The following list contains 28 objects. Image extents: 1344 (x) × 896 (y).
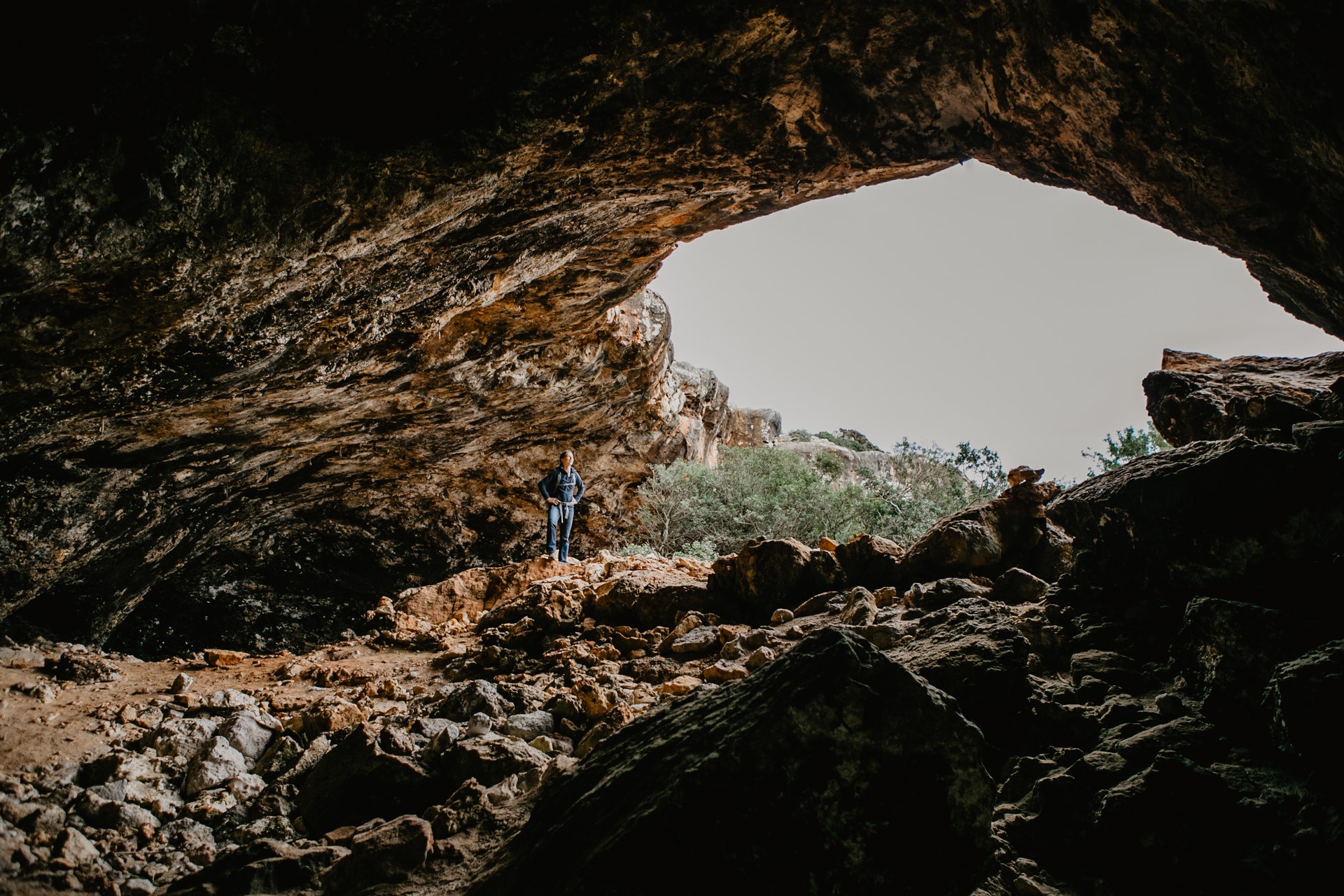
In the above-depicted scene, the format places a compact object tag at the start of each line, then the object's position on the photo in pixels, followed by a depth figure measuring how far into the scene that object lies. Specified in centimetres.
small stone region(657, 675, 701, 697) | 430
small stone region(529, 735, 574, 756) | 373
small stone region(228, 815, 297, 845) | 317
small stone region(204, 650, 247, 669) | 636
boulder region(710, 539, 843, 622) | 593
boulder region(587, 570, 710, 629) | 612
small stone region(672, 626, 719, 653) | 512
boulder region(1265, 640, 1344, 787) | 219
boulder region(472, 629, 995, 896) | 192
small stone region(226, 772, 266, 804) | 347
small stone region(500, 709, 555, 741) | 391
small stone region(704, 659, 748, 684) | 433
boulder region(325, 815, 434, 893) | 247
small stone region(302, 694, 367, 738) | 423
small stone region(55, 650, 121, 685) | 514
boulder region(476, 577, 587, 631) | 607
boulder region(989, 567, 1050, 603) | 482
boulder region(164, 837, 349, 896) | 249
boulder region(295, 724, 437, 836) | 321
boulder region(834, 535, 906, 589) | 589
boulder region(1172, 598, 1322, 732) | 262
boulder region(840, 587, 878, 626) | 459
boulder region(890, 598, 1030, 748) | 292
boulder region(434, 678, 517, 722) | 428
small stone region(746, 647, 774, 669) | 437
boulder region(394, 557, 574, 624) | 854
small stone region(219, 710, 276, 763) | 391
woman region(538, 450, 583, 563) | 1093
